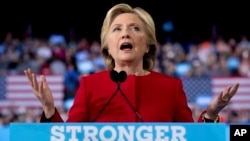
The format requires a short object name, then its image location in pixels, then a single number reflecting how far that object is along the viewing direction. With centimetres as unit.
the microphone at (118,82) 439
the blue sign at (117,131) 383
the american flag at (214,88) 1781
